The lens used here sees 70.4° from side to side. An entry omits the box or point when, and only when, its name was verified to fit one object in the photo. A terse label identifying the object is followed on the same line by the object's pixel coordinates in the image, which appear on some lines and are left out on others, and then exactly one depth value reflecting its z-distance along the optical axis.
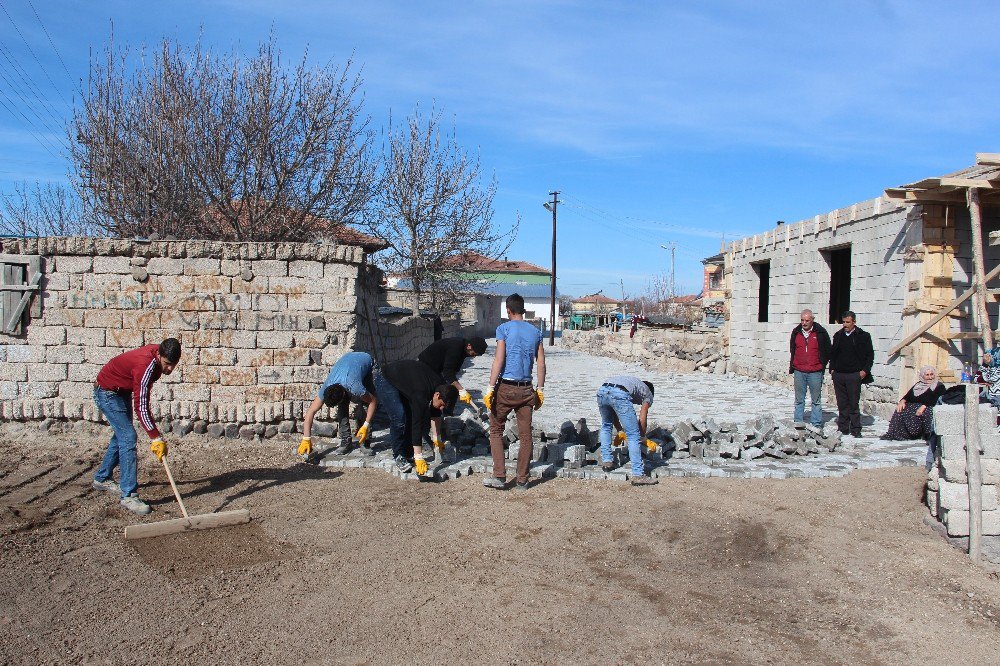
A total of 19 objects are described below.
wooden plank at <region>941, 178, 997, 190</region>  8.83
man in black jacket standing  9.12
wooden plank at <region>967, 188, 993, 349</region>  9.00
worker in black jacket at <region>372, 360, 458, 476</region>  6.93
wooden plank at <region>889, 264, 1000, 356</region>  9.16
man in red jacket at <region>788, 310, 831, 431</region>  9.27
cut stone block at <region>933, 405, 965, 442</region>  5.14
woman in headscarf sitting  7.75
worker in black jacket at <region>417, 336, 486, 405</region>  7.18
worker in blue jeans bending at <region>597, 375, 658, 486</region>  6.69
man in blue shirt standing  6.42
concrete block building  9.81
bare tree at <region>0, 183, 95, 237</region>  19.81
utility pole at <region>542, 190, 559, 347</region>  37.66
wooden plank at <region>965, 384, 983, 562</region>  4.88
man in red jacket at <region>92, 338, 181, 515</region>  5.67
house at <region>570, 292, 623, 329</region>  55.22
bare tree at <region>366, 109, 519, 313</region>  23.02
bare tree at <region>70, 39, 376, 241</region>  15.33
